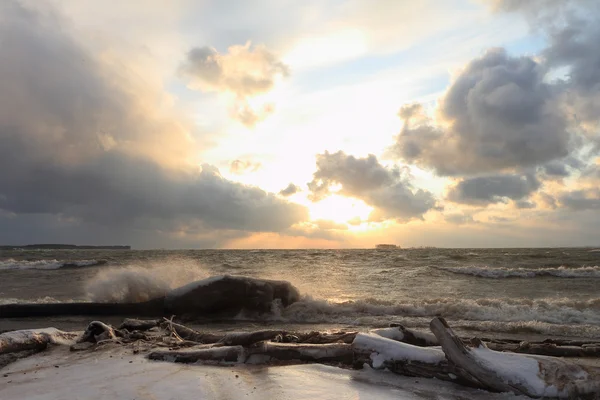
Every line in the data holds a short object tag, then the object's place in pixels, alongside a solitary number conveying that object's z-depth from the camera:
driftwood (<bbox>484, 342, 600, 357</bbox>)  5.61
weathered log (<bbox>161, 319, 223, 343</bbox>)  6.89
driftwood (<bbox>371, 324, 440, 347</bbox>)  6.02
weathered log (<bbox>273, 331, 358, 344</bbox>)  5.99
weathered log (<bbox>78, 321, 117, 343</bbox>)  6.71
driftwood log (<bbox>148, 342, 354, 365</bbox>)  5.42
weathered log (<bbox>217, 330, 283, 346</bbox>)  5.90
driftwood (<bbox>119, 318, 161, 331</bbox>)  7.89
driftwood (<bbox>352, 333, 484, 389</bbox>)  4.68
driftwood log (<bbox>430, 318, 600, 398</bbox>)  4.20
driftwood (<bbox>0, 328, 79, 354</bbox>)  6.06
